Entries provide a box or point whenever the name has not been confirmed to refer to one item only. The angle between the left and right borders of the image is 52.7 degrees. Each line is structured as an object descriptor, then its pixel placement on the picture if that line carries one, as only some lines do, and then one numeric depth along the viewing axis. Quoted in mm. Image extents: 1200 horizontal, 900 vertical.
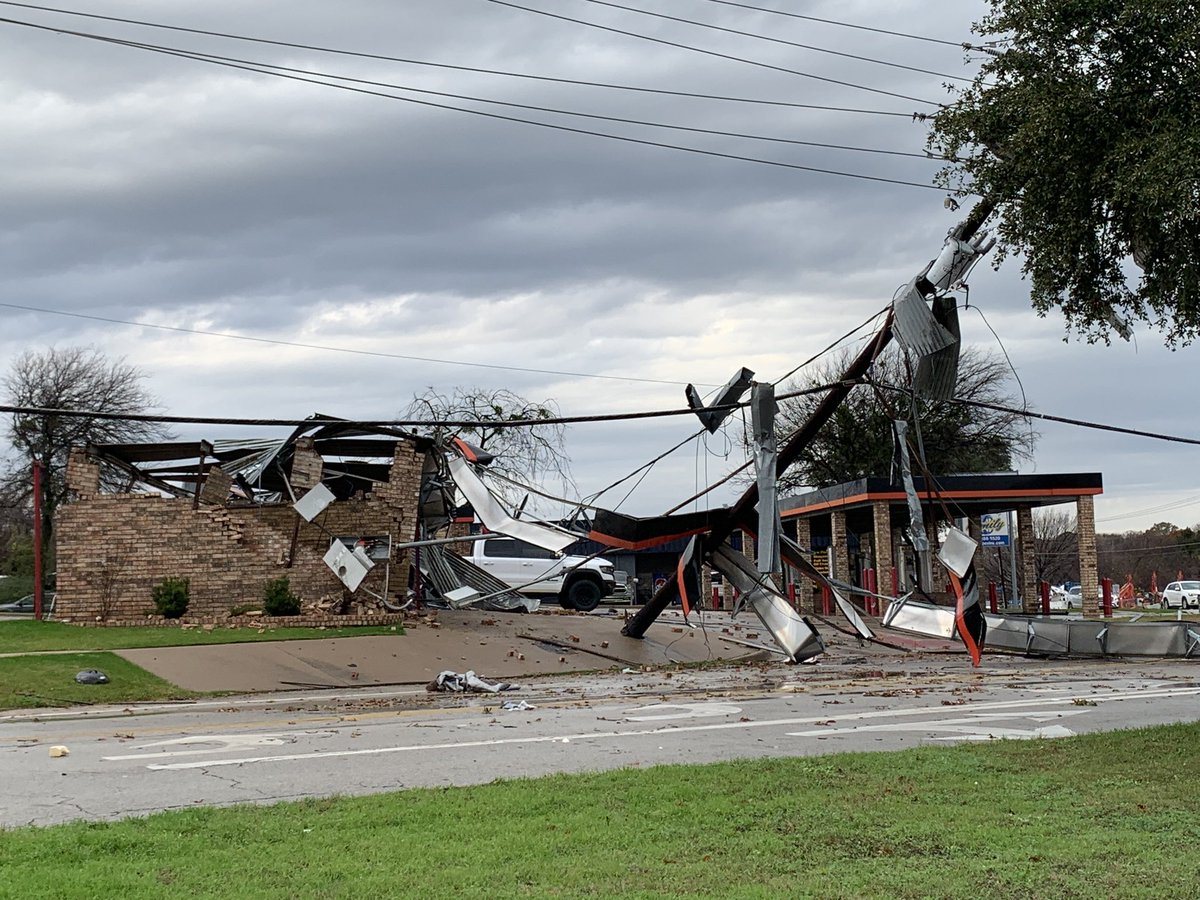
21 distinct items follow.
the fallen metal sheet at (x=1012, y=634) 23234
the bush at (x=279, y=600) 22594
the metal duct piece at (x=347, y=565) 22266
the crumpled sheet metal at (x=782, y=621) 18438
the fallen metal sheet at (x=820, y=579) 18578
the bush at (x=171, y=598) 22453
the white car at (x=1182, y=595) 53094
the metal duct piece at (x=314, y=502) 22156
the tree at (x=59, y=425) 41656
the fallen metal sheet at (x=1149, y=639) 22766
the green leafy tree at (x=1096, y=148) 9641
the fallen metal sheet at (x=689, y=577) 18762
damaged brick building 22828
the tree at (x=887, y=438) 50125
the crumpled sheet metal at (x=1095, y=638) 22812
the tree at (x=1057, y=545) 82438
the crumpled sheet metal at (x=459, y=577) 27281
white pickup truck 33491
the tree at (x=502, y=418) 43625
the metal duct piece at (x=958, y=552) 15719
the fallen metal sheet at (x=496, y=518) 19203
